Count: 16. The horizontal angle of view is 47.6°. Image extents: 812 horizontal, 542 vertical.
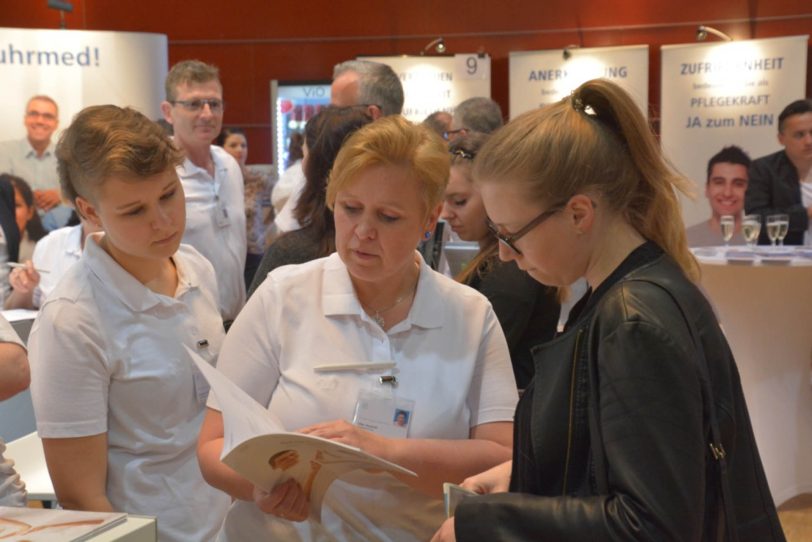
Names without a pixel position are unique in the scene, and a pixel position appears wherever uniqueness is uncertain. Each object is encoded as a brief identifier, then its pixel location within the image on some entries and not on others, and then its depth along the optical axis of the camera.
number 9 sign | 9.47
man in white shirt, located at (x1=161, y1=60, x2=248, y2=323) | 4.14
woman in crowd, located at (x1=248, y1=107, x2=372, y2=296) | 2.48
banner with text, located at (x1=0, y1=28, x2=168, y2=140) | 5.96
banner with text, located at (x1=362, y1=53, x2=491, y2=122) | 9.46
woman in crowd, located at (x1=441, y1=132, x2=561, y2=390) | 2.40
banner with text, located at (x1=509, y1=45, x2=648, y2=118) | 9.10
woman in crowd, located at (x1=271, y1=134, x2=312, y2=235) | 4.90
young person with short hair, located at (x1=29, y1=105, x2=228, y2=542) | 1.79
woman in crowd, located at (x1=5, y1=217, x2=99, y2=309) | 4.27
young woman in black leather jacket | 1.15
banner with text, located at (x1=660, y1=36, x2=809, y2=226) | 8.57
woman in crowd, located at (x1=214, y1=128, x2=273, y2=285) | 6.14
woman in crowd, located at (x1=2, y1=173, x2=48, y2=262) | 5.91
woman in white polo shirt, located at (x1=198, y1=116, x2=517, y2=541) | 1.76
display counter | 4.39
